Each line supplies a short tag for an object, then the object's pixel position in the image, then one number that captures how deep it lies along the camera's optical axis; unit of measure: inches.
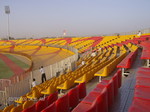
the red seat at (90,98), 119.3
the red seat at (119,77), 177.6
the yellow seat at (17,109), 144.3
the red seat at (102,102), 100.7
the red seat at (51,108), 98.9
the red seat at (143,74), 149.0
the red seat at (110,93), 127.8
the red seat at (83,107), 86.1
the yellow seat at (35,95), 235.9
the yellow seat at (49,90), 229.9
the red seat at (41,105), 132.3
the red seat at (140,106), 80.2
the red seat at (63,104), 118.9
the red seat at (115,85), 153.0
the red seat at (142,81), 121.9
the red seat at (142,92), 98.0
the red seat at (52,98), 151.1
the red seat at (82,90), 167.0
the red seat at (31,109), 119.6
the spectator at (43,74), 385.4
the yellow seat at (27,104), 156.0
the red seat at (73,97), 145.2
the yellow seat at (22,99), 232.5
